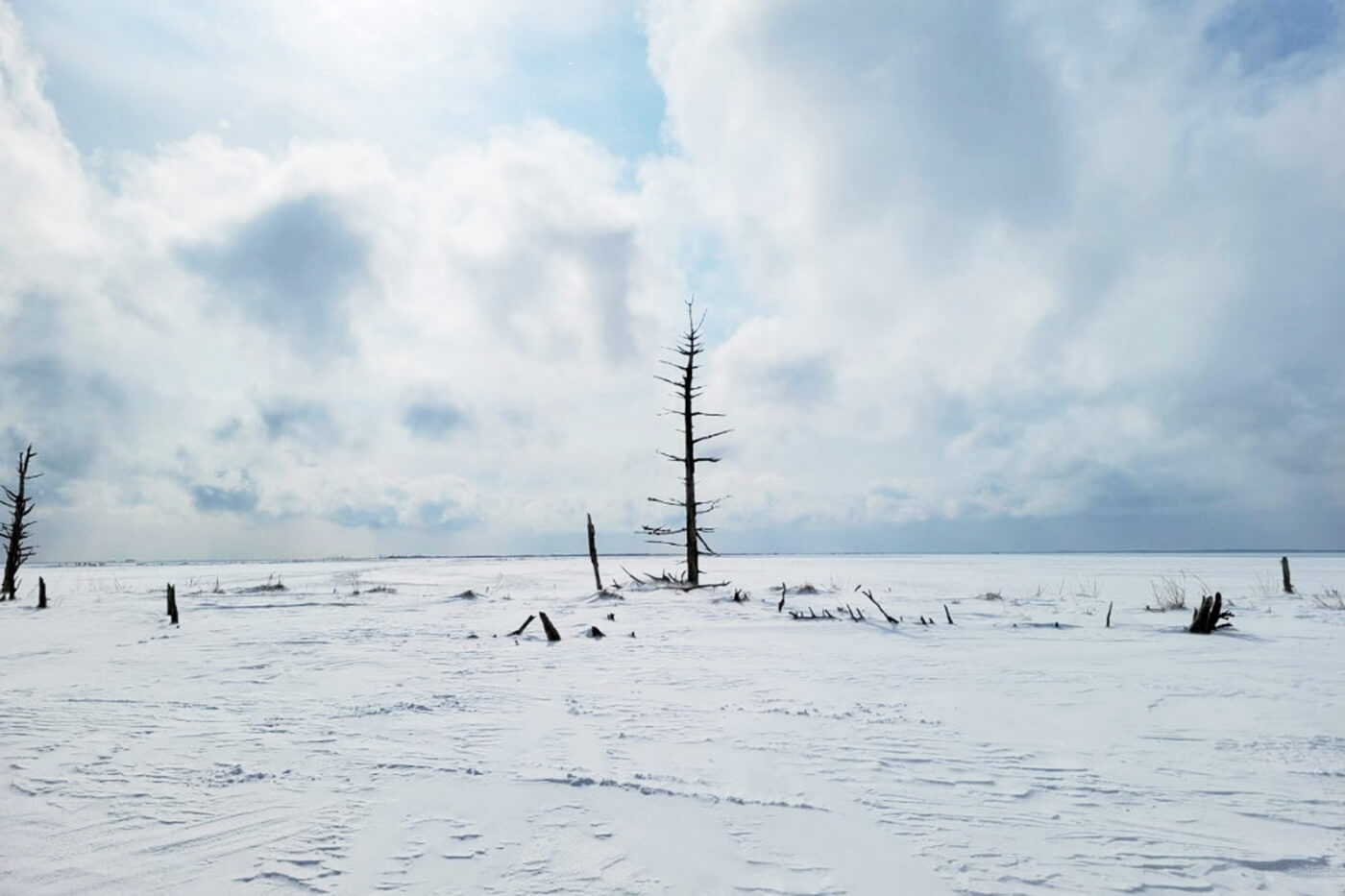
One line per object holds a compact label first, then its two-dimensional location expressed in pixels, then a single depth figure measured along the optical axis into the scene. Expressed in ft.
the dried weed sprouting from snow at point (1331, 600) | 50.88
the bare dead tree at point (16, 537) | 76.28
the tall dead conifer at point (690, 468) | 73.72
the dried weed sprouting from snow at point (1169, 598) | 50.75
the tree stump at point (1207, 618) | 37.22
